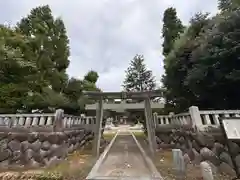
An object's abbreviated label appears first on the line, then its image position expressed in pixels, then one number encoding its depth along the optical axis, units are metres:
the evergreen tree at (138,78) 19.17
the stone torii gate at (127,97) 4.88
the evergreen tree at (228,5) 4.76
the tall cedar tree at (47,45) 7.81
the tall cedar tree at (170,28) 10.28
